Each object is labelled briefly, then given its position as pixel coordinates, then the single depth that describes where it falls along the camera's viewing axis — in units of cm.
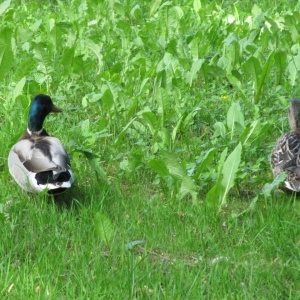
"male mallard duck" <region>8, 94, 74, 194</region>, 1064
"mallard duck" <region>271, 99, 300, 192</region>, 1102
